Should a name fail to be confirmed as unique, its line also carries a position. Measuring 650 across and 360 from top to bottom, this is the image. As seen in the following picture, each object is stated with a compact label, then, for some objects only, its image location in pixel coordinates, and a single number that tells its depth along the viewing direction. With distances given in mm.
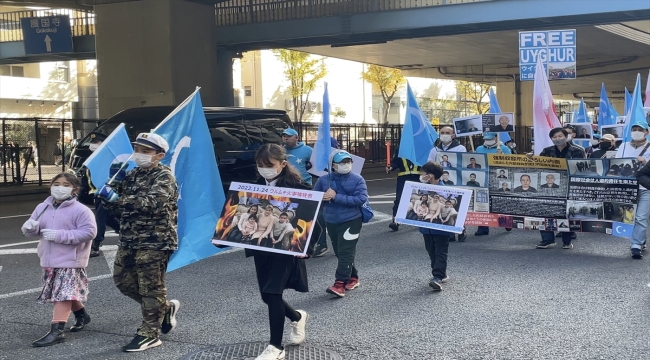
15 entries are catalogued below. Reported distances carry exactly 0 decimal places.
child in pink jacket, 5883
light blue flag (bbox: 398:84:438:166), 10875
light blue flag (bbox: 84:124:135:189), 6328
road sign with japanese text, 26750
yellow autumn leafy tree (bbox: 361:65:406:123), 51625
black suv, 14398
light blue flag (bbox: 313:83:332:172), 7504
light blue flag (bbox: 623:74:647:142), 10792
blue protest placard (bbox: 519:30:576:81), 15008
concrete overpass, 20984
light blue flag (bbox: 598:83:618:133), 17778
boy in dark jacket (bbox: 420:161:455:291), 7762
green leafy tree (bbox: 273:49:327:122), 47656
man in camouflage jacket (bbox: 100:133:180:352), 5574
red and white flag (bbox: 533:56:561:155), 10898
